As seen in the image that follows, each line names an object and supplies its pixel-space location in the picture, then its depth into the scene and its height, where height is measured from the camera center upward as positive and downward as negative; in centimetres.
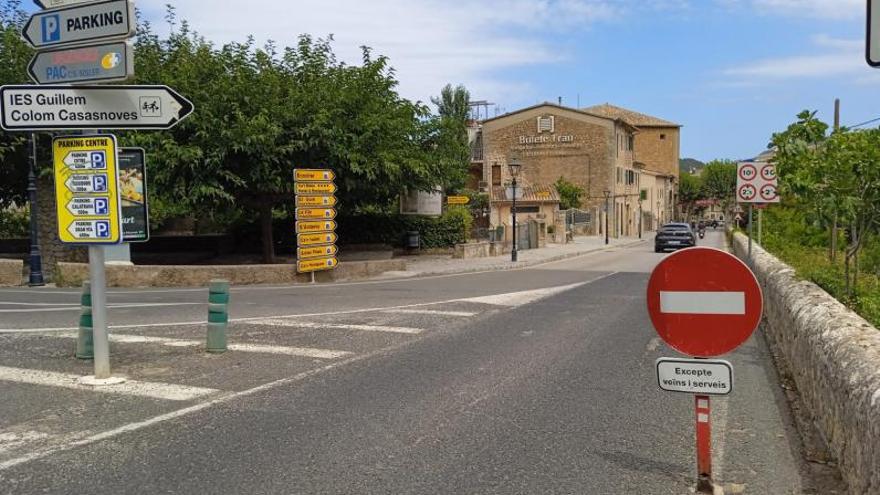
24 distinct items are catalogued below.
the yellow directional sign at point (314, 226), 1877 -34
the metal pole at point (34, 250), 1878 -82
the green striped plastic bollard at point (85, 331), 814 -130
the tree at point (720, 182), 9992 +355
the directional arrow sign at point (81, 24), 673 +189
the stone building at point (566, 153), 5866 +479
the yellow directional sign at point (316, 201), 1862 +34
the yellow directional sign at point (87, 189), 706 +29
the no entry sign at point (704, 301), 400 -54
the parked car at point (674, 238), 3688 -161
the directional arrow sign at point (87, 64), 689 +151
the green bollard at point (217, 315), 849 -120
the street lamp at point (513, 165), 2855 +181
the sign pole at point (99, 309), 708 -91
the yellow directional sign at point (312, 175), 1850 +104
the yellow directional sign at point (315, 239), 1871 -67
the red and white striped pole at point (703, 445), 418 -141
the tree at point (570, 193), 5831 +130
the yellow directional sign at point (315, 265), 1878 -136
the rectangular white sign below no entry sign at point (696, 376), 405 -98
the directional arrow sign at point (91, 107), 680 +108
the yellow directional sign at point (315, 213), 1872 +1
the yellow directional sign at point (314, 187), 1856 +70
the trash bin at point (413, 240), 3008 -118
